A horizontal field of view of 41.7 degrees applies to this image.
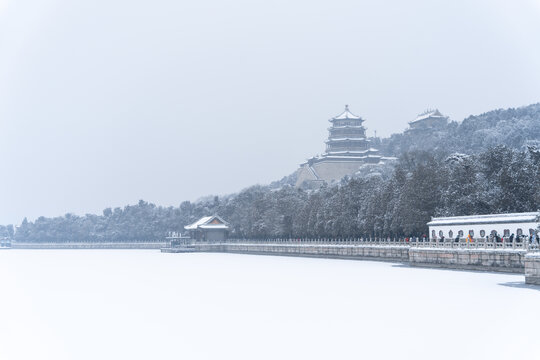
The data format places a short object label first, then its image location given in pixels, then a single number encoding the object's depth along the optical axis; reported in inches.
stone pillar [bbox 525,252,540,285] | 1098.7
